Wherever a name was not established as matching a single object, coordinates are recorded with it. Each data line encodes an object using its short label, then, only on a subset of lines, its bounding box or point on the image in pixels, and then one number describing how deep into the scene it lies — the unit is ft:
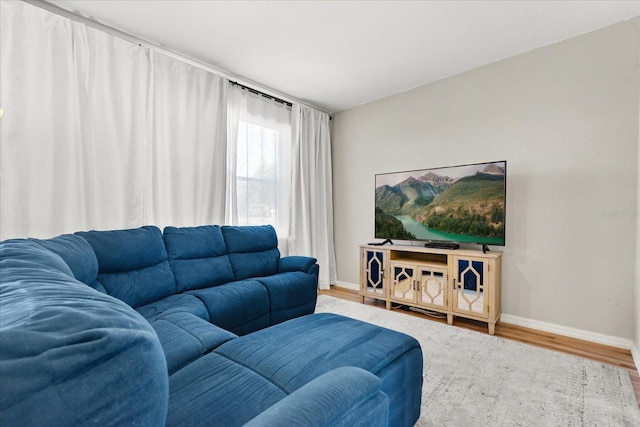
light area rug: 5.14
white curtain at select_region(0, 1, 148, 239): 6.87
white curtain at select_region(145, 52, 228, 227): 9.36
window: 11.73
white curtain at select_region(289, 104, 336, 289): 13.47
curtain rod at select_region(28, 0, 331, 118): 7.51
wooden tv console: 8.93
